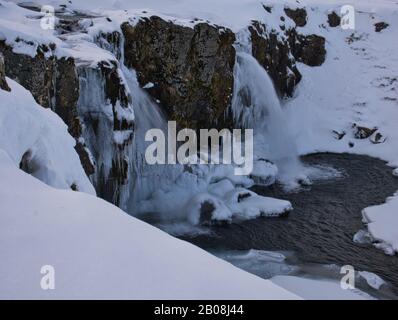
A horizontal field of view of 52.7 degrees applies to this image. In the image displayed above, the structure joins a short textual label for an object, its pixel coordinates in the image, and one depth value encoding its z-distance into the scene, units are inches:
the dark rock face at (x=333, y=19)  1177.4
